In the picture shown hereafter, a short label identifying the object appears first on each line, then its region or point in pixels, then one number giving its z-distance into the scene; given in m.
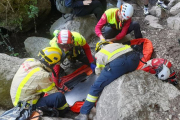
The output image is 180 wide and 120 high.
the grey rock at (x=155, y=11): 5.89
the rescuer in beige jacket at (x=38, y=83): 2.85
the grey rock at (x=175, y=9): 5.53
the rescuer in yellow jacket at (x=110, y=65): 2.91
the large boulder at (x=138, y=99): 2.39
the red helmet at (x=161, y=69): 3.46
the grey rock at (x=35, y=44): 5.32
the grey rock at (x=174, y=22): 4.94
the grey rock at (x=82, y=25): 5.38
